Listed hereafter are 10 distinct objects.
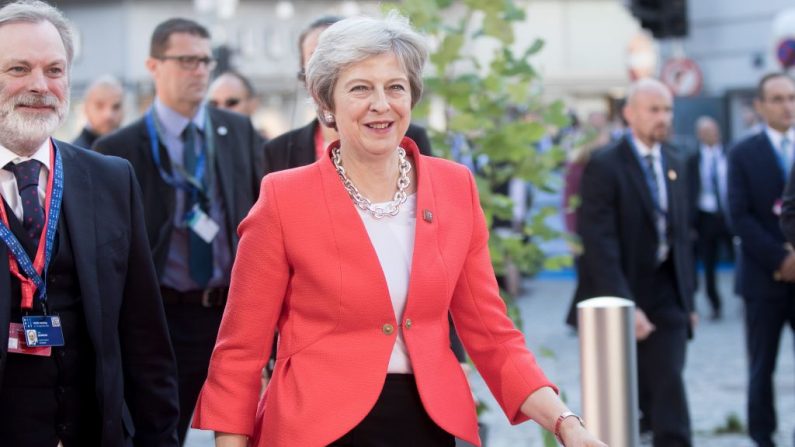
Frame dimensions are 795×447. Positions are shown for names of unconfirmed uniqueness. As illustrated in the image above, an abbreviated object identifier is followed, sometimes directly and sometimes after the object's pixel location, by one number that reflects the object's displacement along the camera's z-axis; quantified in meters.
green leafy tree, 7.55
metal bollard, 6.36
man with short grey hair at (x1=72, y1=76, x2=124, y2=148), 10.66
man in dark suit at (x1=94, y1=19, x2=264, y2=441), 6.31
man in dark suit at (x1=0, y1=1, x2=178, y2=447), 3.96
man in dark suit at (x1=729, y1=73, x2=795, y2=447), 8.78
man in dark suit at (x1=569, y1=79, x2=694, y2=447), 8.23
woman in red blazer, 3.91
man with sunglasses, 10.02
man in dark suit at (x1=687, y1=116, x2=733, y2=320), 17.94
